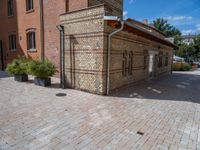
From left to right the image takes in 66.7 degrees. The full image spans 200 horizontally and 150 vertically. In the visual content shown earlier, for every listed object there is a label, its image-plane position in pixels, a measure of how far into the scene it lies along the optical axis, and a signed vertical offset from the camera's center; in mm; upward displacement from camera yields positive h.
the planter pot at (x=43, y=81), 7387 -943
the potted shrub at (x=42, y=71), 7160 -413
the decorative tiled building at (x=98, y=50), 5926 +558
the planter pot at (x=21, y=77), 8372 -835
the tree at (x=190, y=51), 32406 +2548
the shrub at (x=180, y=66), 21359 -527
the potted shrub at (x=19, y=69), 8188 -382
